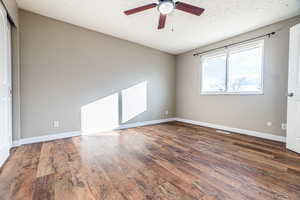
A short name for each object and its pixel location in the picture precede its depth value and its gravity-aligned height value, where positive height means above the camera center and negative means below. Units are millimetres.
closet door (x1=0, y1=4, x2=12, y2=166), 1821 +125
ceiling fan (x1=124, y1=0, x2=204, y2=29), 1859 +1308
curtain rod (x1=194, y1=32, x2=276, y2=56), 2811 +1373
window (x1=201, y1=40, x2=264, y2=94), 3075 +740
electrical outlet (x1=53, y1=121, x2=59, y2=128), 2889 -578
